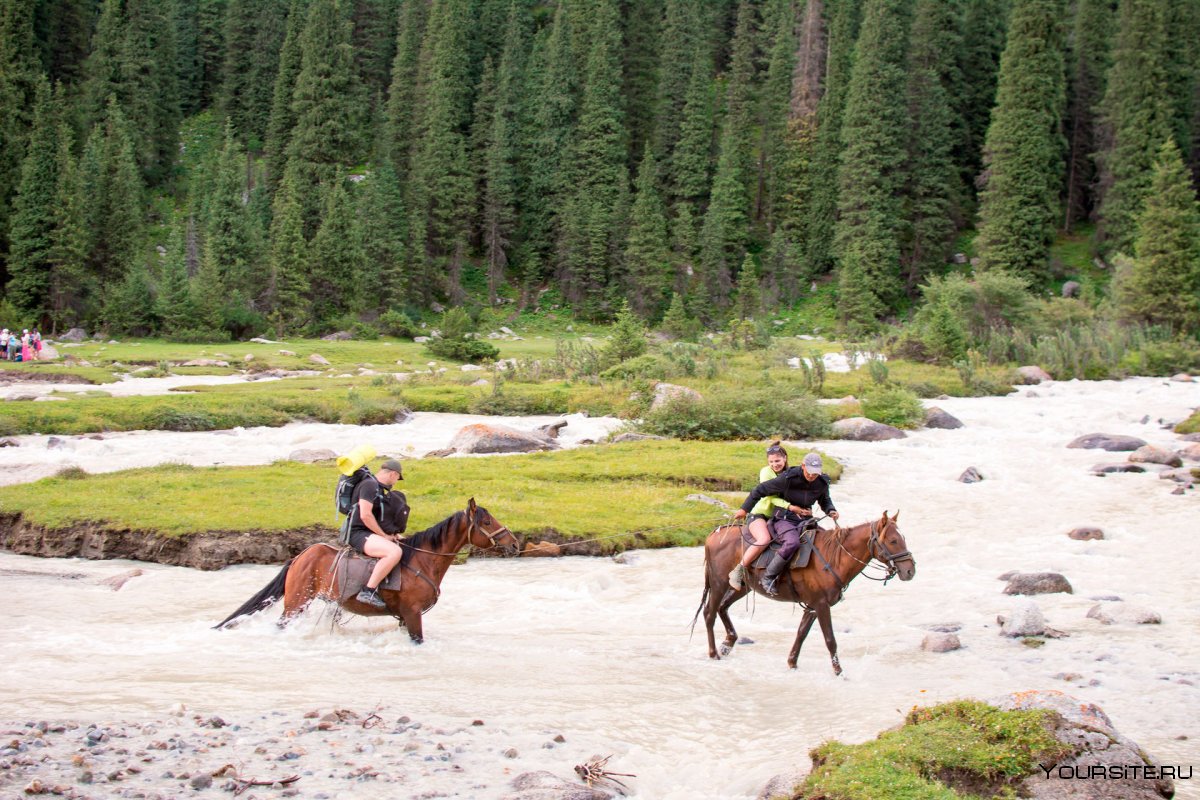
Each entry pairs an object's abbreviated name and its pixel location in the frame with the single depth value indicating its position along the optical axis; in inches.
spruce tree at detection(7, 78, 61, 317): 2231.8
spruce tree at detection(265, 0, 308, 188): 3174.2
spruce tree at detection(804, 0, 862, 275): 2844.5
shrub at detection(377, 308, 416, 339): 2358.5
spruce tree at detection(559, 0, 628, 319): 2805.1
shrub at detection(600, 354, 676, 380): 1369.3
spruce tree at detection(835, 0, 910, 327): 2527.1
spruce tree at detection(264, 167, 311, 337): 2255.2
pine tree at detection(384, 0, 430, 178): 3095.5
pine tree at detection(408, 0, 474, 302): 2785.4
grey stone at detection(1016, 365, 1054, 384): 1501.0
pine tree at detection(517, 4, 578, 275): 2994.6
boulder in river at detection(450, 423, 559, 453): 981.2
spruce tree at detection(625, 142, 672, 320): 2726.4
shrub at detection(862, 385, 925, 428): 1161.4
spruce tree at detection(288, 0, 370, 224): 2824.8
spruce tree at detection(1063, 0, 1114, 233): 2726.4
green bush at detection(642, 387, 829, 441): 1095.6
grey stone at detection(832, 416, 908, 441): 1092.5
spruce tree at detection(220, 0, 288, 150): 3570.4
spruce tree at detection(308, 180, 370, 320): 2346.2
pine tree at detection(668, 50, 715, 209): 2977.4
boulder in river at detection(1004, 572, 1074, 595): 550.3
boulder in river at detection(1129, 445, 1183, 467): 898.1
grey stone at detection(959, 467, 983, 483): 880.9
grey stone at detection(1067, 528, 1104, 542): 674.8
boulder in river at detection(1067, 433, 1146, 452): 987.3
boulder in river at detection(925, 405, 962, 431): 1159.0
